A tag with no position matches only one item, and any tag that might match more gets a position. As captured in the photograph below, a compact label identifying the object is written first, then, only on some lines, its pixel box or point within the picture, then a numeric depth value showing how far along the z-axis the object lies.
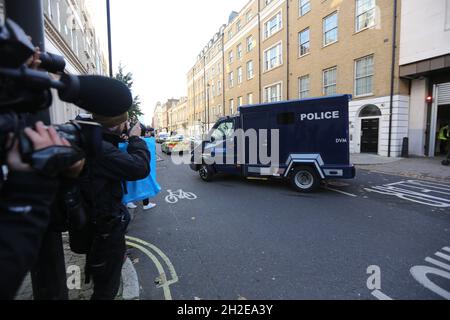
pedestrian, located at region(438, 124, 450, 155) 12.84
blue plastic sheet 4.04
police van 6.85
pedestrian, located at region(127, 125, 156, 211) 5.59
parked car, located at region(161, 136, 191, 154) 18.23
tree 17.09
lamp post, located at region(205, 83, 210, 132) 40.00
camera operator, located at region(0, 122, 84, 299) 0.94
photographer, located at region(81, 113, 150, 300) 1.91
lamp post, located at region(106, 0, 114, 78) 9.40
